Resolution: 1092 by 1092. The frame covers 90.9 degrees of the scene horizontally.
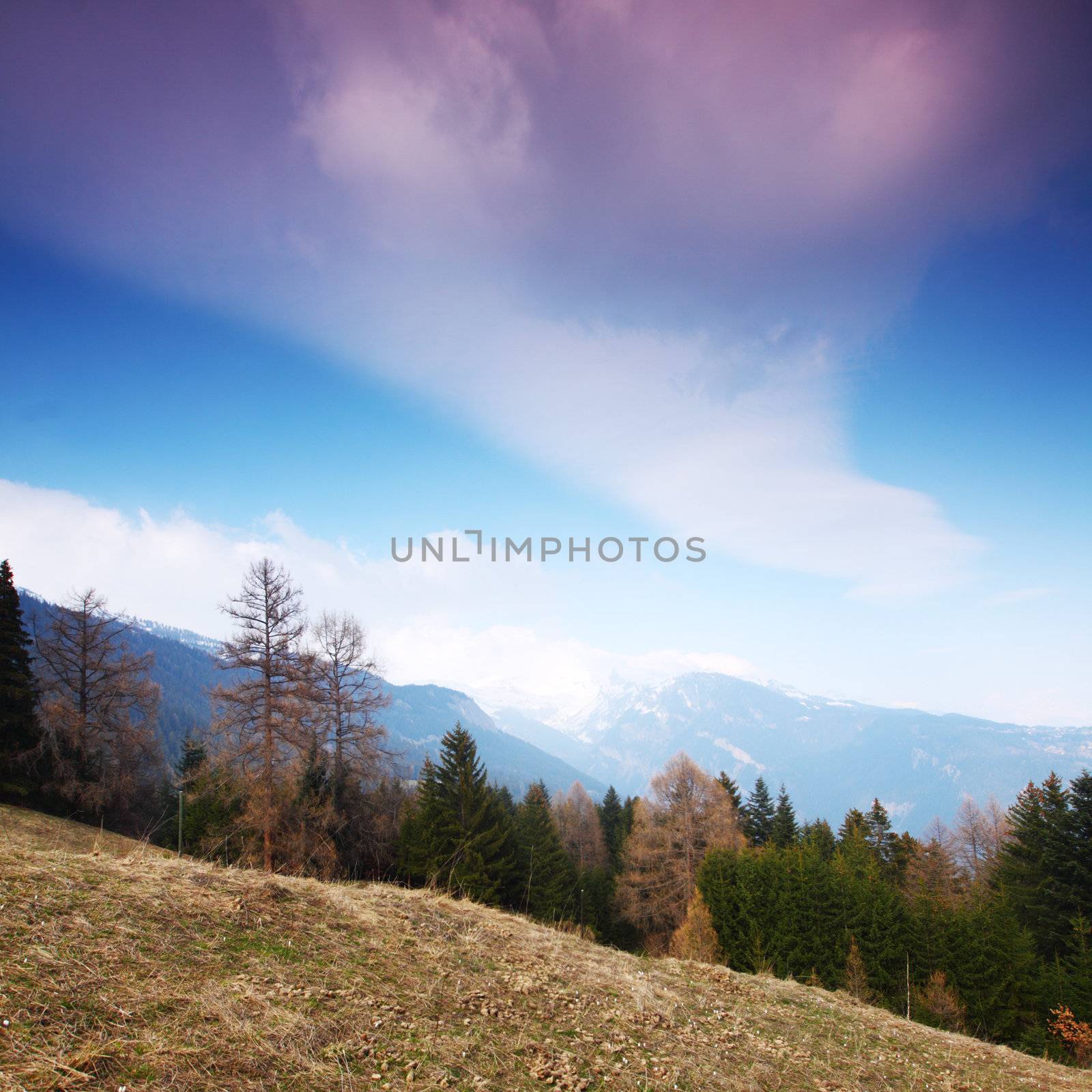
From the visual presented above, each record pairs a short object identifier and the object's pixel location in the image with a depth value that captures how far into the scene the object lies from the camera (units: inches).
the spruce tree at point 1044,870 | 1135.0
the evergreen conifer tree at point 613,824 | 2167.8
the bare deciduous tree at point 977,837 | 1935.3
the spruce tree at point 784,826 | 1982.0
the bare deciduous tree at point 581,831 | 2301.9
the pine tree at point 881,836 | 1936.5
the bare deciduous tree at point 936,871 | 1672.0
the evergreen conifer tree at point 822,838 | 1899.6
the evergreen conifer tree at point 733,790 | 1996.2
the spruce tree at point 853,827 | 1995.6
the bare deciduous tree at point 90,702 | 1066.7
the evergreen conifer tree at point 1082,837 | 1120.8
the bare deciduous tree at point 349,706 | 973.8
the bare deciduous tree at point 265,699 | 805.9
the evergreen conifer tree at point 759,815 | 2137.1
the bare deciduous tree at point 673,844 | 1424.7
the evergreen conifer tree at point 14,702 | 994.7
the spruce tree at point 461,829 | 1086.4
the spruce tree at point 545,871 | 1310.3
